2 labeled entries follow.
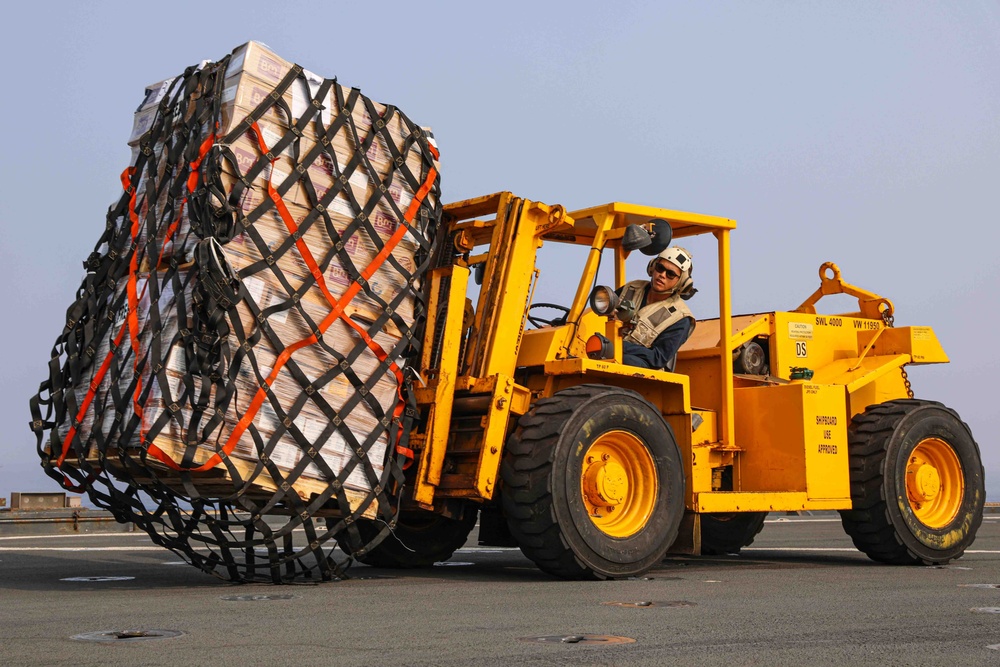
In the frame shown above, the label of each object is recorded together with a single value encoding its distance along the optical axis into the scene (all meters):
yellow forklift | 9.09
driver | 10.12
